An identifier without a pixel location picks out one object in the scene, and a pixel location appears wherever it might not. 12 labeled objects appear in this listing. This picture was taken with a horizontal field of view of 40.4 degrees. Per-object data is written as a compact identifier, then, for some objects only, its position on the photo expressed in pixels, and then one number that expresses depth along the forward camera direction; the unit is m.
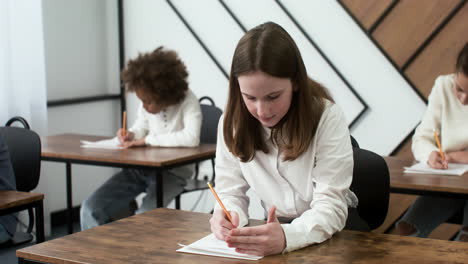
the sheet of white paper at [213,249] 1.48
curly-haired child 3.33
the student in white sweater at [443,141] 2.71
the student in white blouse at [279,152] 1.58
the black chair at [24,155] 2.89
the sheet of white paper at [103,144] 3.34
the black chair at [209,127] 3.62
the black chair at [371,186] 2.01
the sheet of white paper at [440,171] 2.62
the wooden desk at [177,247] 1.44
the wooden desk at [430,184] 2.36
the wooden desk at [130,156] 2.93
